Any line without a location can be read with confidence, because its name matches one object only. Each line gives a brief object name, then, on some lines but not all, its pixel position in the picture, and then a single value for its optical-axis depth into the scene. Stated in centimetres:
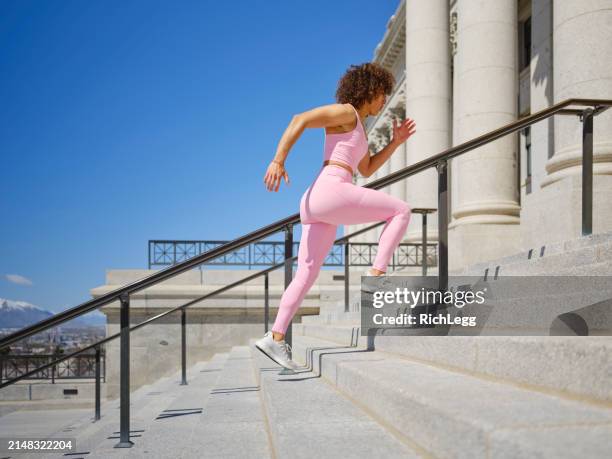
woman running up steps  362
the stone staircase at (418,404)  161
